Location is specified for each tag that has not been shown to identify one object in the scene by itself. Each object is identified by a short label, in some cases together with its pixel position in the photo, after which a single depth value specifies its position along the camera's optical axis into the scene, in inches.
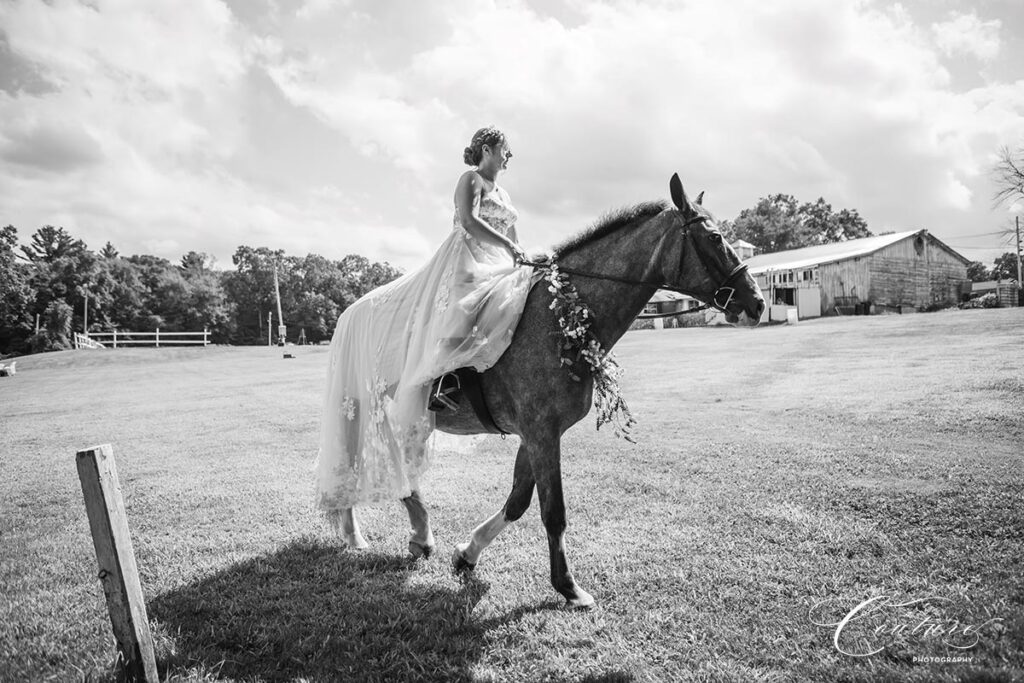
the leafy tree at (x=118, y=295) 2420.0
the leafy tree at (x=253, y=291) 3058.6
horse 165.5
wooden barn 1676.9
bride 179.9
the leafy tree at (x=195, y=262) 3775.8
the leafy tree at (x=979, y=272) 2827.3
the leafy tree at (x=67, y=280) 2229.3
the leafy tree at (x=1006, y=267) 2616.9
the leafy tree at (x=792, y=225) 3447.3
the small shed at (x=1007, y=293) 1604.3
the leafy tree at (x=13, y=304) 2058.3
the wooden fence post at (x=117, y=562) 121.6
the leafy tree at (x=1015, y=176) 1440.7
